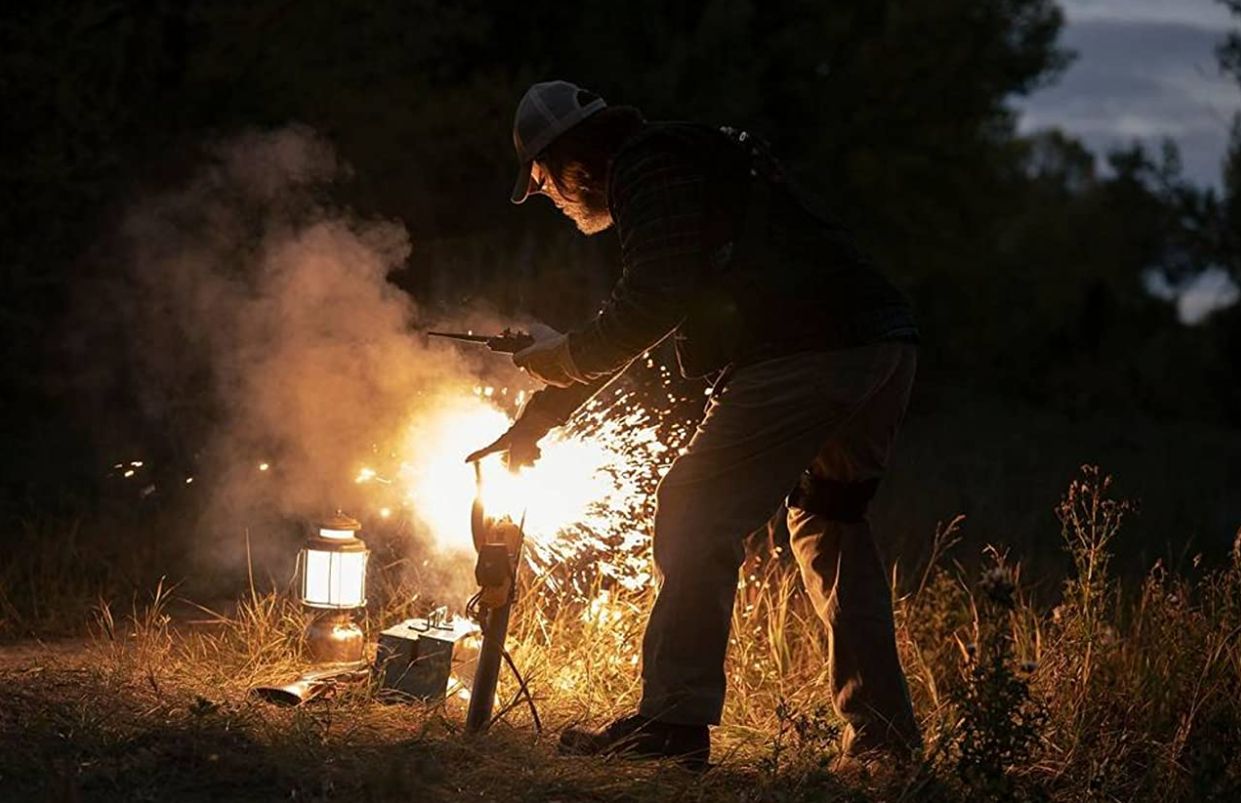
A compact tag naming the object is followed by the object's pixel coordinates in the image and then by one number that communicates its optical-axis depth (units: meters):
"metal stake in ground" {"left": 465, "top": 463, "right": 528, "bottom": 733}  4.74
